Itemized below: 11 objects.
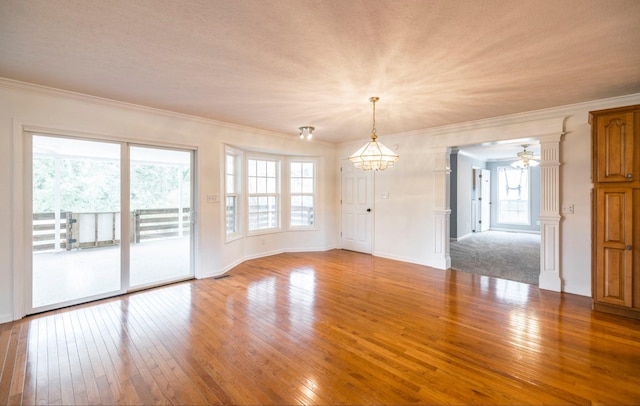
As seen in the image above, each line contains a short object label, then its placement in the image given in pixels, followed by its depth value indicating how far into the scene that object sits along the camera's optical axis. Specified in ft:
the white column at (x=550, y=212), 12.43
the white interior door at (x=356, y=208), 19.75
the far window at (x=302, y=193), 20.58
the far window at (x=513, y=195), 30.89
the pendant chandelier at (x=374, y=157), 10.90
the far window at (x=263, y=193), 18.66
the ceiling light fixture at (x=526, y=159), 22.16
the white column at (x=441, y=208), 15.99
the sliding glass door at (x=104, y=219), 10.50
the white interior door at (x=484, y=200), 31.08
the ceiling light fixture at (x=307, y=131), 15.80
